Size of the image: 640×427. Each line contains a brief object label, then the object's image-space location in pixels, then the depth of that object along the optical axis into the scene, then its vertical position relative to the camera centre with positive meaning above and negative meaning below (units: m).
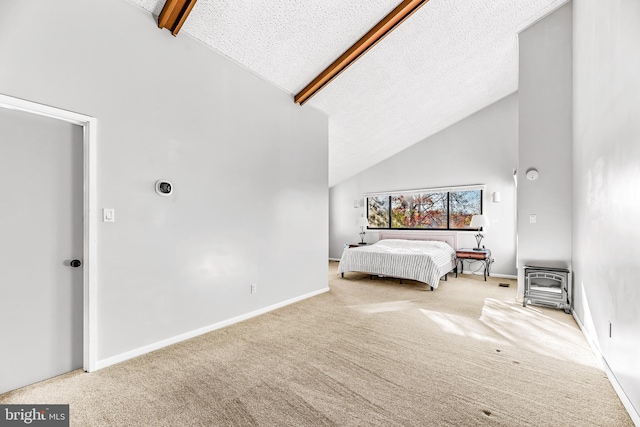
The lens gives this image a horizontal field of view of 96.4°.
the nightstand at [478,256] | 5.71 -0.88
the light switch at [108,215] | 2.37 -0.04
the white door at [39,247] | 2.01 -0.28
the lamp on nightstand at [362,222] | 7.55 -0.27
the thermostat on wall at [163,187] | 2.70 +0.22
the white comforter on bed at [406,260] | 4.87 -0.89
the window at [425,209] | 6.49 +0.08
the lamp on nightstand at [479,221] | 5.87 -0.18
